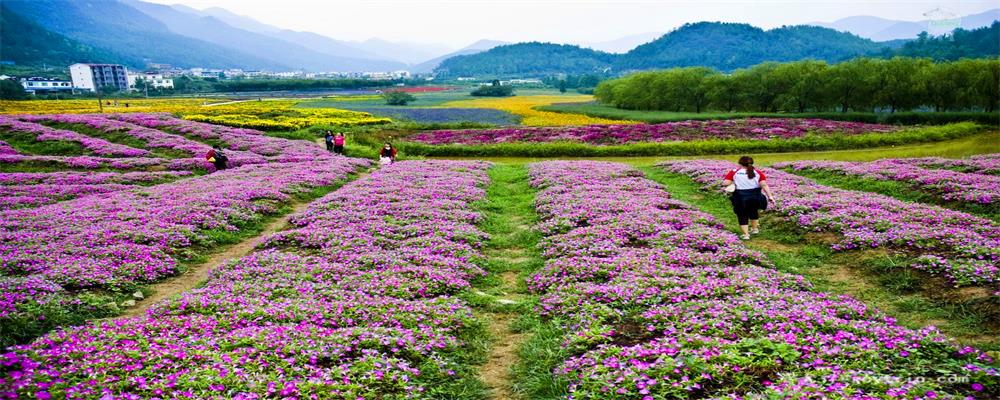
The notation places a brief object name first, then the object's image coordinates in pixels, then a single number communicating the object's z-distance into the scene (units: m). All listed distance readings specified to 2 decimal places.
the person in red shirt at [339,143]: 43.75
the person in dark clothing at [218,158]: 34.22
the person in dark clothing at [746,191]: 15.88
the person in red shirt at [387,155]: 36.19
